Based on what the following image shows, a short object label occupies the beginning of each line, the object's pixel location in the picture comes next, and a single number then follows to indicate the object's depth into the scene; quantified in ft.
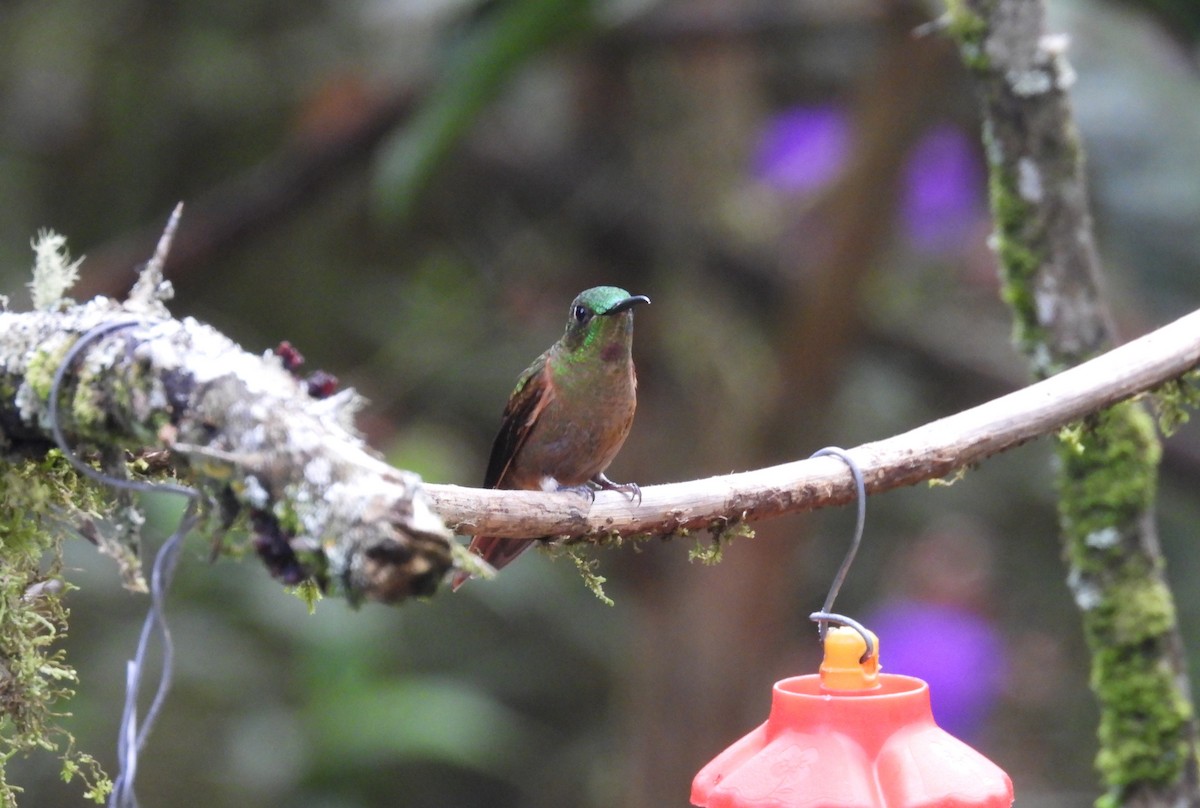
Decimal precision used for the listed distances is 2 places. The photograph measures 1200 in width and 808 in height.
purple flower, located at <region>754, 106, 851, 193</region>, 37.93
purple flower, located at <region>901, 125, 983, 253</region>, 38.93
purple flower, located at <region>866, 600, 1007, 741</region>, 35.91
